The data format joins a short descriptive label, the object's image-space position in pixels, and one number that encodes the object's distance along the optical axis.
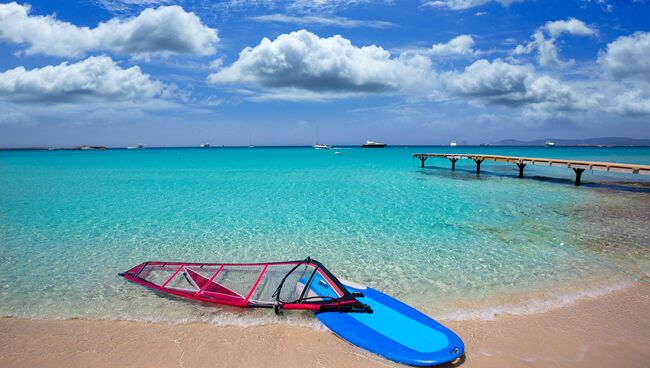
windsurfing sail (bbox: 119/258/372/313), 6.51
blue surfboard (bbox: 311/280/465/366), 5.14
